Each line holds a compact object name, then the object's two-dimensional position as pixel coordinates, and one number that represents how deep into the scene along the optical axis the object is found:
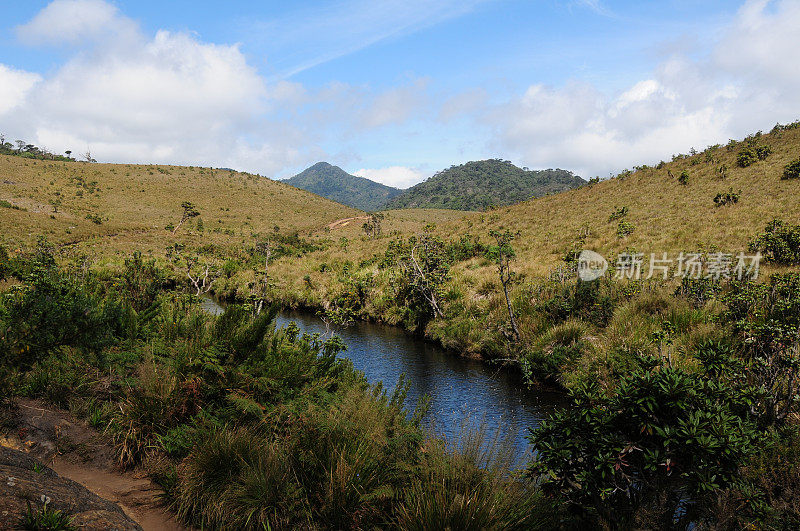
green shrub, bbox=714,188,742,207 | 26.30
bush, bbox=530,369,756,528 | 3.75
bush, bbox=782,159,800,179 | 27.12
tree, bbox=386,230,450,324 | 19.05
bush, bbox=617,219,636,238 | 26.05
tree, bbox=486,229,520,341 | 13.40
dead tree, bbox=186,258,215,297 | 28.50
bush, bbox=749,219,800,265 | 15.34
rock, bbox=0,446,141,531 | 3.16
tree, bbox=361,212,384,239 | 55.78
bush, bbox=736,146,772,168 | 32.47
